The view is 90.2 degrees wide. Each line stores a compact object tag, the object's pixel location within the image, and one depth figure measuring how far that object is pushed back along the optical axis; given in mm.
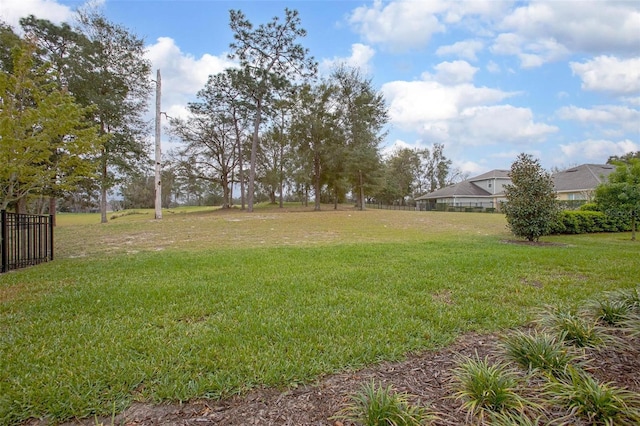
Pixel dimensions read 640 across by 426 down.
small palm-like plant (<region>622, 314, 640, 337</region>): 2537
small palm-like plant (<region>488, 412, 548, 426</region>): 1587
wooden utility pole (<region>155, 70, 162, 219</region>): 16859
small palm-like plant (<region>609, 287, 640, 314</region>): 3082
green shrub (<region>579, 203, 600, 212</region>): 13859
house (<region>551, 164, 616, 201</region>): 25617
